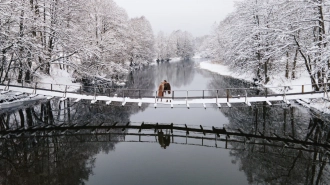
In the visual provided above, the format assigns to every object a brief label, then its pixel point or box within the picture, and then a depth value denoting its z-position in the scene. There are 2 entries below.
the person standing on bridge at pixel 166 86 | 20.28
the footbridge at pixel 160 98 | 18.55
